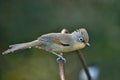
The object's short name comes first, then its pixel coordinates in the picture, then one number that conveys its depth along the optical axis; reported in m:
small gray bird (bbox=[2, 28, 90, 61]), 5.66
